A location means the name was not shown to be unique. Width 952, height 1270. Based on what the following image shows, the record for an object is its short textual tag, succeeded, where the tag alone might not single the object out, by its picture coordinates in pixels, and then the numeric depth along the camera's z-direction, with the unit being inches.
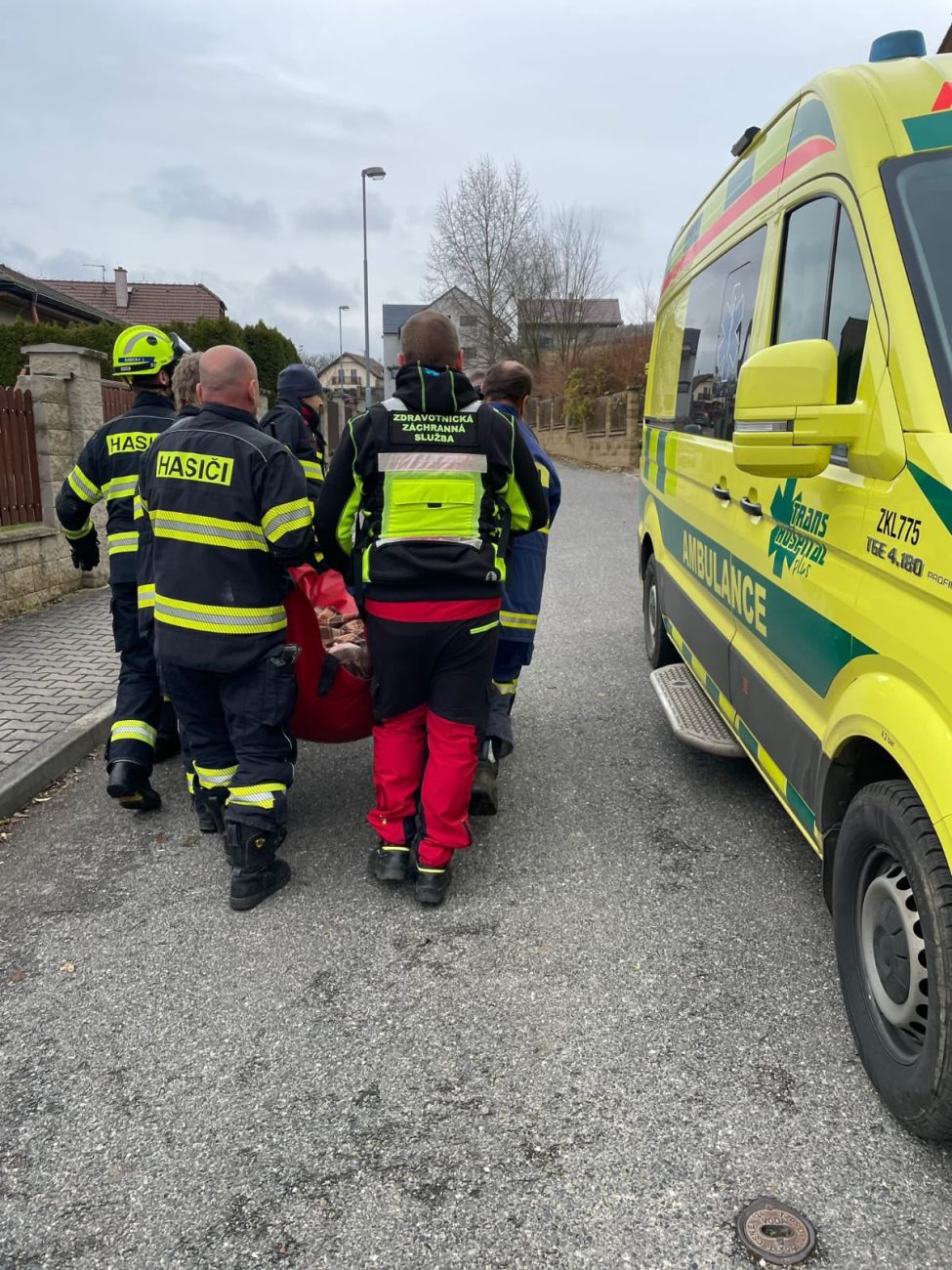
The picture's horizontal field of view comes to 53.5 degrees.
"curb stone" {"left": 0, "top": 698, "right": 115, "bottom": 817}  170.9
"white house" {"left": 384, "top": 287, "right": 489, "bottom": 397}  1753.2
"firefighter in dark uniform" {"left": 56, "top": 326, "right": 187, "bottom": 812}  169.9
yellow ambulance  80.7
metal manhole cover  76.6
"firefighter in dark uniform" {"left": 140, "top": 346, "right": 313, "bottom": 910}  131.8
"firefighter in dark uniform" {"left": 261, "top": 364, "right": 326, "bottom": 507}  215.5
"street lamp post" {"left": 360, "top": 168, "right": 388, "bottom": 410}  1233.4
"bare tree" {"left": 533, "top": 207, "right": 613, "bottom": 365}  1598.2
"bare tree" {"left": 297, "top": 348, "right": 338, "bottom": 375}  3411.7
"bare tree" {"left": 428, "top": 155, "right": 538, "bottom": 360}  1678.2
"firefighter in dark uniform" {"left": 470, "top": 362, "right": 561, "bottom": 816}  174.2
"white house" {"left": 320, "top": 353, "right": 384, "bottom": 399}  4975.6
